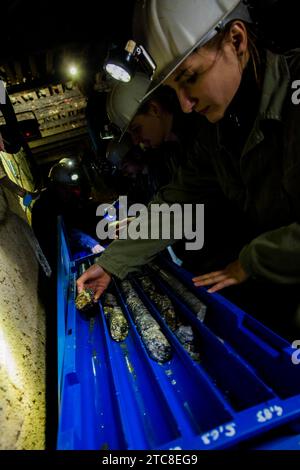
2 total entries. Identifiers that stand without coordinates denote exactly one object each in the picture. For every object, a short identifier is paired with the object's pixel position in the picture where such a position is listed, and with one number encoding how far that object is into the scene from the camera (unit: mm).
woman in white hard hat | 1198
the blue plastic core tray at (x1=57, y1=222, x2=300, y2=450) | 765
